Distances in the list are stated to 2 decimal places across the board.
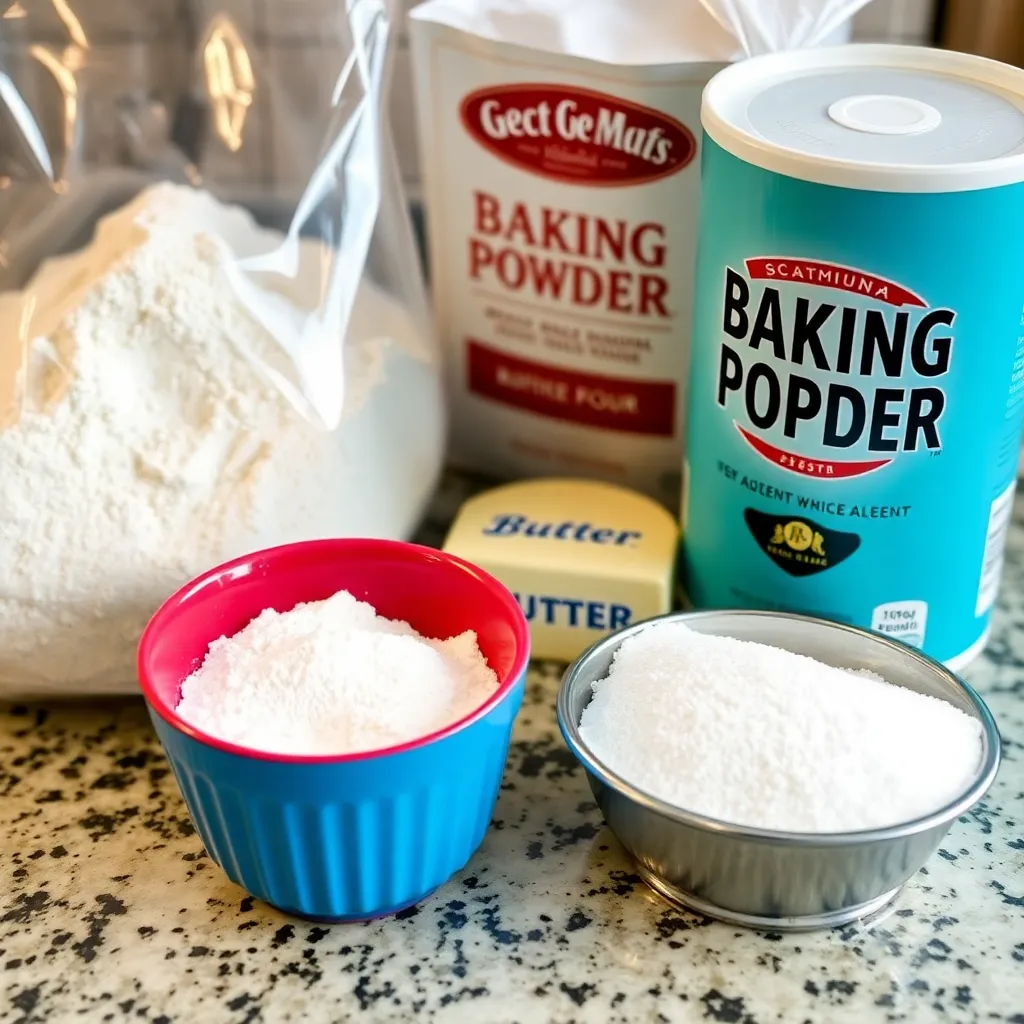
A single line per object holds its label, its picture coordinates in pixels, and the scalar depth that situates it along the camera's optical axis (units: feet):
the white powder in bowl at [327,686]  1.76
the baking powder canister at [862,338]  1.85
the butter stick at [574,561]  2.31
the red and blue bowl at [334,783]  1.65
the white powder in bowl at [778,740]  1.71
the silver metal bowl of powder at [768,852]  1.66
